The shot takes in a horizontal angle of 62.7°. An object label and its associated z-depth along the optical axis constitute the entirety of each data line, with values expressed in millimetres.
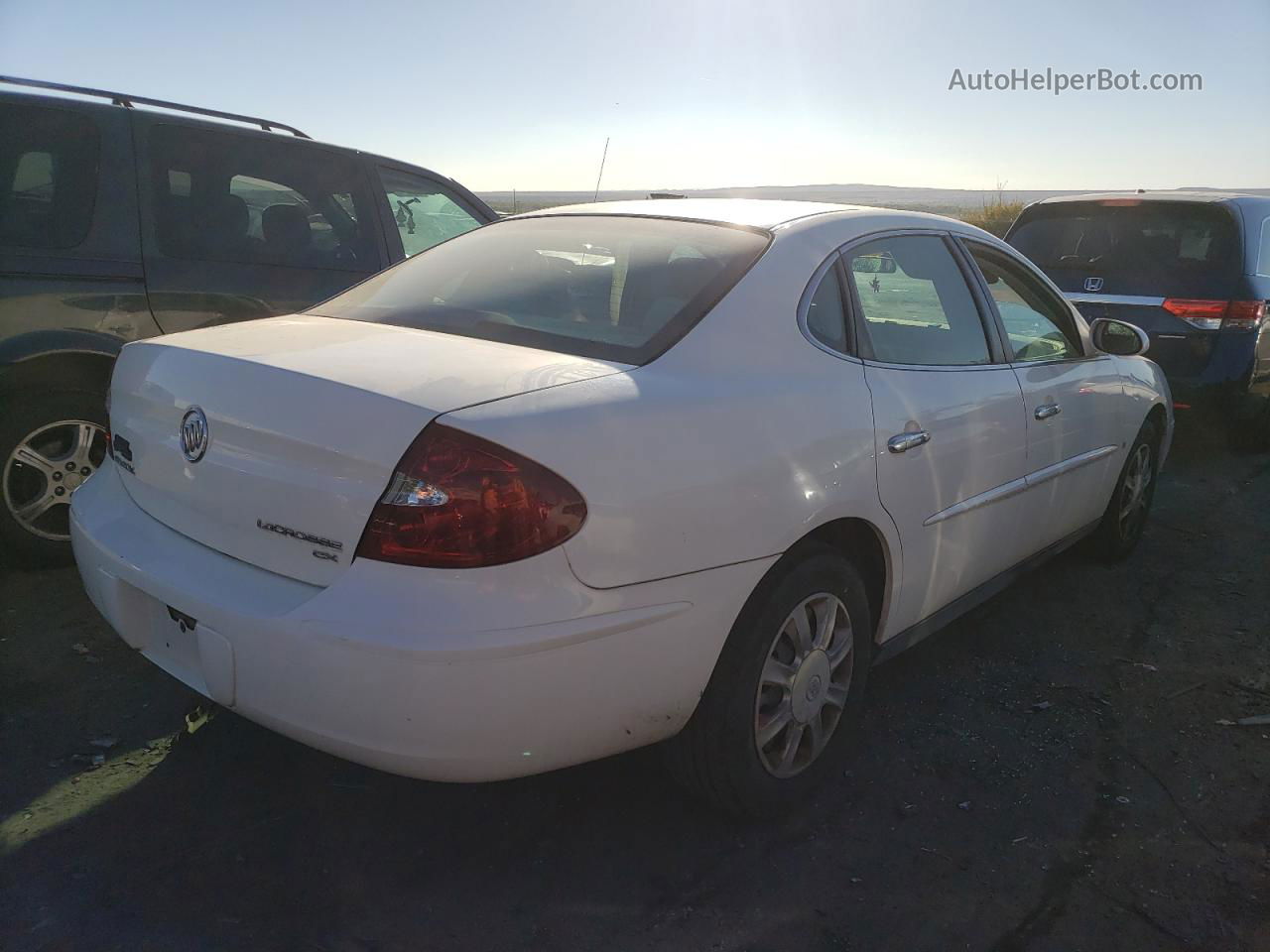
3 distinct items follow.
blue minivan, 6848
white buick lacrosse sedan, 2062
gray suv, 4016
